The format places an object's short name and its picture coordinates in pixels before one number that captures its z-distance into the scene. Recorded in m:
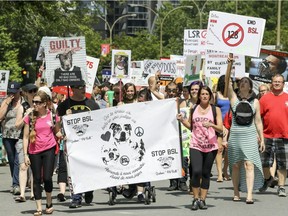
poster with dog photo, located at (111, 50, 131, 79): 26.97
